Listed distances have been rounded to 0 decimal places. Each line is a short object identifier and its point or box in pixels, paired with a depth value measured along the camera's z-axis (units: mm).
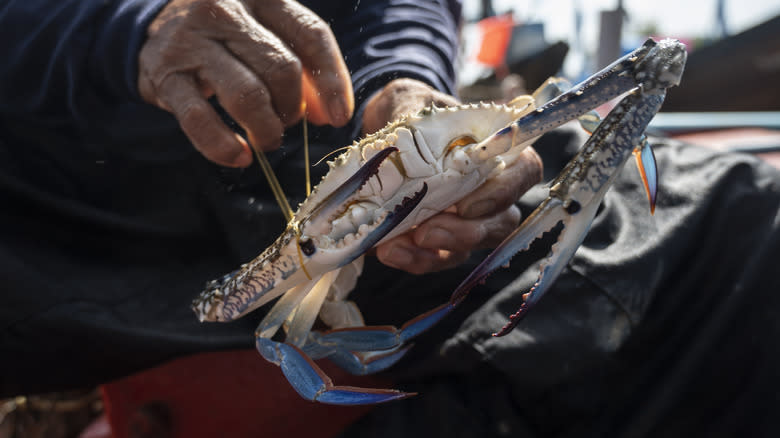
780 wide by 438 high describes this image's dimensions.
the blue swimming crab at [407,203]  477
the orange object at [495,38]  2749
